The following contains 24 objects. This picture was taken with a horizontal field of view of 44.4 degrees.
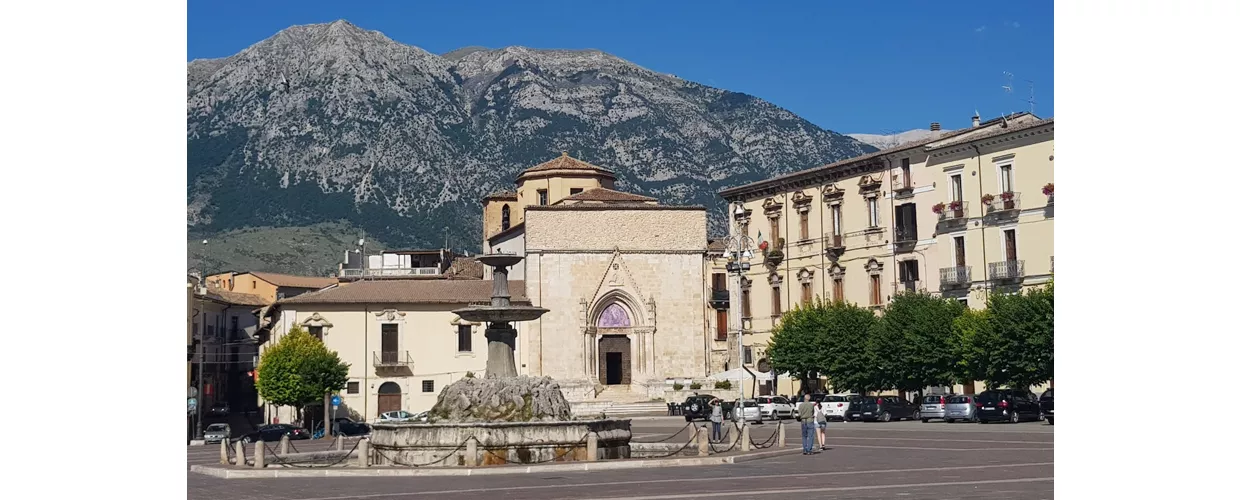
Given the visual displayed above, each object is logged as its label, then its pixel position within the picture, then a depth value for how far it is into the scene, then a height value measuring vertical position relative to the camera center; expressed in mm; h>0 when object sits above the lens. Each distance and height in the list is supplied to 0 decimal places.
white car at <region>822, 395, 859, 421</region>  49625 -1455
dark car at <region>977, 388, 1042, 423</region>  42312 -1342
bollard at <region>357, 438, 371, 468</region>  26398 -1463
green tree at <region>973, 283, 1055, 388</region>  43812 +576
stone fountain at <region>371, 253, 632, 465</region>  27359 -1119
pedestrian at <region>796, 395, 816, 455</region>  28719 -1106
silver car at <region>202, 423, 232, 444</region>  53094 -2158
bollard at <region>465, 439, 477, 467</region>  26438 -1477
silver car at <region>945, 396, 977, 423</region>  43562 -1418
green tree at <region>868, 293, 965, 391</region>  49562 +587
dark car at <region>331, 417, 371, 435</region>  55469 -2143
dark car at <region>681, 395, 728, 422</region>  55231 -1611
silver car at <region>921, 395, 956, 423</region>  45409 -1412
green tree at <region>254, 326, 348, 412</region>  61000 -72
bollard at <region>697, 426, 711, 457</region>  28141 -1481
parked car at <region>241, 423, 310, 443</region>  51688 -2112
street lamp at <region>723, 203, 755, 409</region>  48969 +3983
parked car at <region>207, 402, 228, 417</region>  71625 -1832
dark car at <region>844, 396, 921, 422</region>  48438 -1538
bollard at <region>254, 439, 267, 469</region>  27781 -1529
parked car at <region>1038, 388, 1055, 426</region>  40719 -1262
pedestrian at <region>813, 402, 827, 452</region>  30281 -1210
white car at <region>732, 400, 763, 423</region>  49766 -1613
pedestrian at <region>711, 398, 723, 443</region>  37250 -1423
